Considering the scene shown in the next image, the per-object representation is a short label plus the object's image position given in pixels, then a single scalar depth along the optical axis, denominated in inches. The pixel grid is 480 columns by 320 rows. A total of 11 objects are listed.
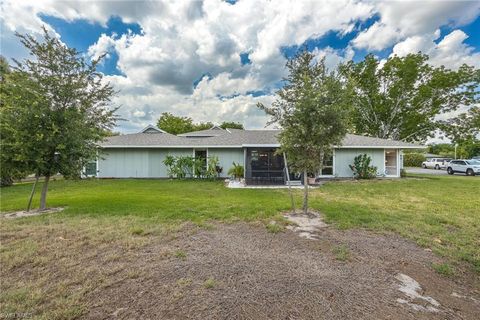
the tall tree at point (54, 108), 246.5
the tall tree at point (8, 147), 239.8
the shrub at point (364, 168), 606.9
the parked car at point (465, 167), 799.8
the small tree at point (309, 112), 243.9
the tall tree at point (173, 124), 1660.9
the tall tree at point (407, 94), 915.4
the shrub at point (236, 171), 592.7
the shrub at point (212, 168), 597.9
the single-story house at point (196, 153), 619.8
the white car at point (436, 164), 1145.1
